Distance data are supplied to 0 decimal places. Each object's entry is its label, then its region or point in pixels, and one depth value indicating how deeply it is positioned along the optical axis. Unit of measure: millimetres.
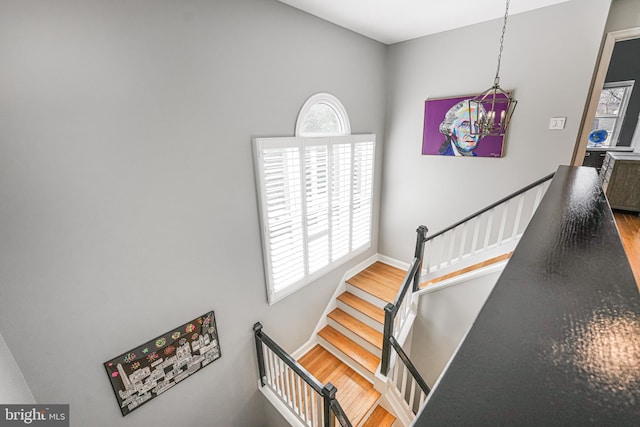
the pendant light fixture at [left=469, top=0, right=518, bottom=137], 2028
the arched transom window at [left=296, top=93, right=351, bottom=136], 2570
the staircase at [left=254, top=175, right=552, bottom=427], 2377
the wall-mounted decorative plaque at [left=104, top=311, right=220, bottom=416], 1763
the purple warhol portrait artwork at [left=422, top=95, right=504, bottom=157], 2943
